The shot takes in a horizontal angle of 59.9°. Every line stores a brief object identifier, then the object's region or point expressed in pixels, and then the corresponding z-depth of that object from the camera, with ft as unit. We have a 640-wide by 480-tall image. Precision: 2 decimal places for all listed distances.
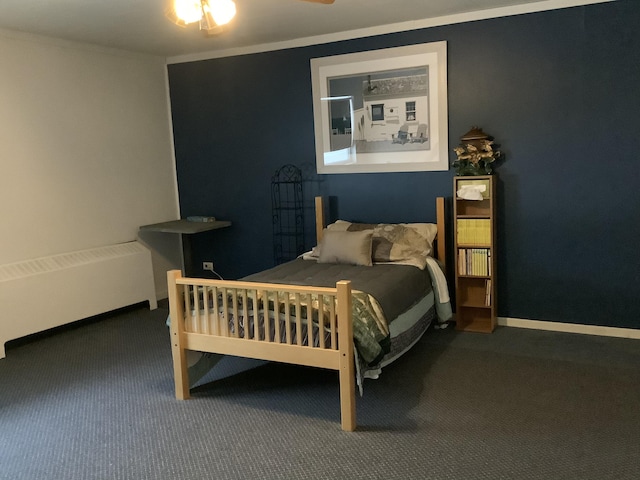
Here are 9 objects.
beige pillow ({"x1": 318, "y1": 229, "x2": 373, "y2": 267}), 13.16
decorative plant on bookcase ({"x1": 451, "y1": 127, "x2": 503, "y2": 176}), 12.96
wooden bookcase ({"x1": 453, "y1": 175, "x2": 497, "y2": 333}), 12.93
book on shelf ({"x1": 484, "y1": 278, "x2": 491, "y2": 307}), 13.19
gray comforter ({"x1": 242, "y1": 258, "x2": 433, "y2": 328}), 10.87
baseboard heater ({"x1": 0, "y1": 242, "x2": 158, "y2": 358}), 13.05
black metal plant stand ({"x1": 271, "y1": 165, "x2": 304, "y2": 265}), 16.18
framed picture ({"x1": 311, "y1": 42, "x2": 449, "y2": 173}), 13.84
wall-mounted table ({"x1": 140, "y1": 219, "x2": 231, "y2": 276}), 15.91
